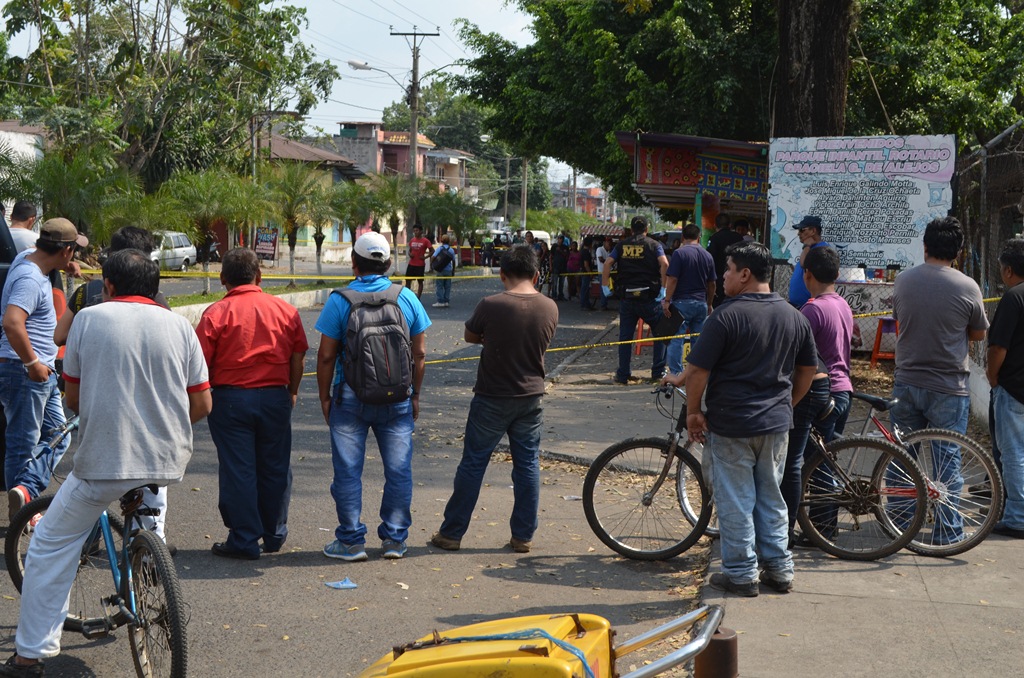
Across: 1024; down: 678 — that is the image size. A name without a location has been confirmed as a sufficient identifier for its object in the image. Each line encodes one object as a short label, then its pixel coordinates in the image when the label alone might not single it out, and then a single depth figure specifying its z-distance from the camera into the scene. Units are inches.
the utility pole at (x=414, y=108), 1749.5
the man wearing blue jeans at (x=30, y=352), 241.3
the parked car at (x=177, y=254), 1542.8
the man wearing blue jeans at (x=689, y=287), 476.1
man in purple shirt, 251.8
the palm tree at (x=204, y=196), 1232.8
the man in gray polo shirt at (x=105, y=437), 169.8
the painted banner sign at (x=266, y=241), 1503.4
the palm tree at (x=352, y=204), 1467.8
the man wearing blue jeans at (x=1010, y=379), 262.5
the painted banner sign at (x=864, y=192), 400.5
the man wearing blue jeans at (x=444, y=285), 981.8
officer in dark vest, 520.4
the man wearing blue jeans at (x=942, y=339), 260.2
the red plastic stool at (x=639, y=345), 642.8
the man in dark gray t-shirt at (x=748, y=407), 217.6
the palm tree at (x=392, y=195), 1806.1
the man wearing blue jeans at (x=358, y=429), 248.2
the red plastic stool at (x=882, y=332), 554.3
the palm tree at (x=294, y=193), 1300.4
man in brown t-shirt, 257.0
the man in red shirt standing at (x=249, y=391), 240.7
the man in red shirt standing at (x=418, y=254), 946.1
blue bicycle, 165.3
